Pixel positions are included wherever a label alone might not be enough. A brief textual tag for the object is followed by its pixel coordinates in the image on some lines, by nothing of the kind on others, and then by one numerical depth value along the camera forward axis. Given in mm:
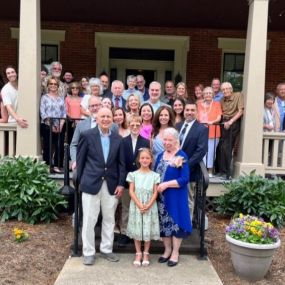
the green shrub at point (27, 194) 4439
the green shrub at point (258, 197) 4555
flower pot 3307
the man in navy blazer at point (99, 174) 3352
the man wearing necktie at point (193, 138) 3748
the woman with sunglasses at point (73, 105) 5090
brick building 7543
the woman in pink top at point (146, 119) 3680
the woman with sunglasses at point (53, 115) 4900
